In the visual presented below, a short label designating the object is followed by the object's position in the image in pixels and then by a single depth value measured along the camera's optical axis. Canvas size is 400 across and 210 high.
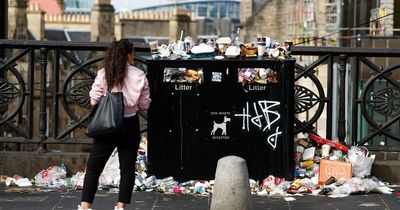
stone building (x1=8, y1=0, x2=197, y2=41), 76.25
